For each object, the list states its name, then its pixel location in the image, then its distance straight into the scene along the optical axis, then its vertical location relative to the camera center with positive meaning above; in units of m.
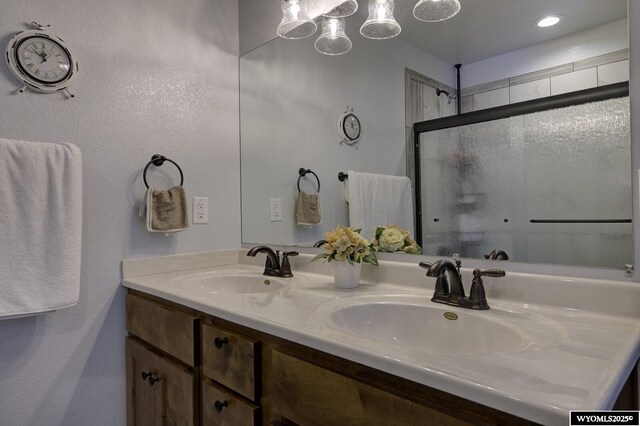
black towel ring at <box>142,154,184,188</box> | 1.48 +0.22
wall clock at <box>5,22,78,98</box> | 1.19 +0.52
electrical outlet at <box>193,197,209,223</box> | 1.64 +0.02
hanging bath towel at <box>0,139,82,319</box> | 1.12 -0.02
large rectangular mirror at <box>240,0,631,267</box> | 0.95 +0.41
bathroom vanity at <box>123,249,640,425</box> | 0.55 -0.26
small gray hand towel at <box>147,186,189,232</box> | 1.42 +0.02
